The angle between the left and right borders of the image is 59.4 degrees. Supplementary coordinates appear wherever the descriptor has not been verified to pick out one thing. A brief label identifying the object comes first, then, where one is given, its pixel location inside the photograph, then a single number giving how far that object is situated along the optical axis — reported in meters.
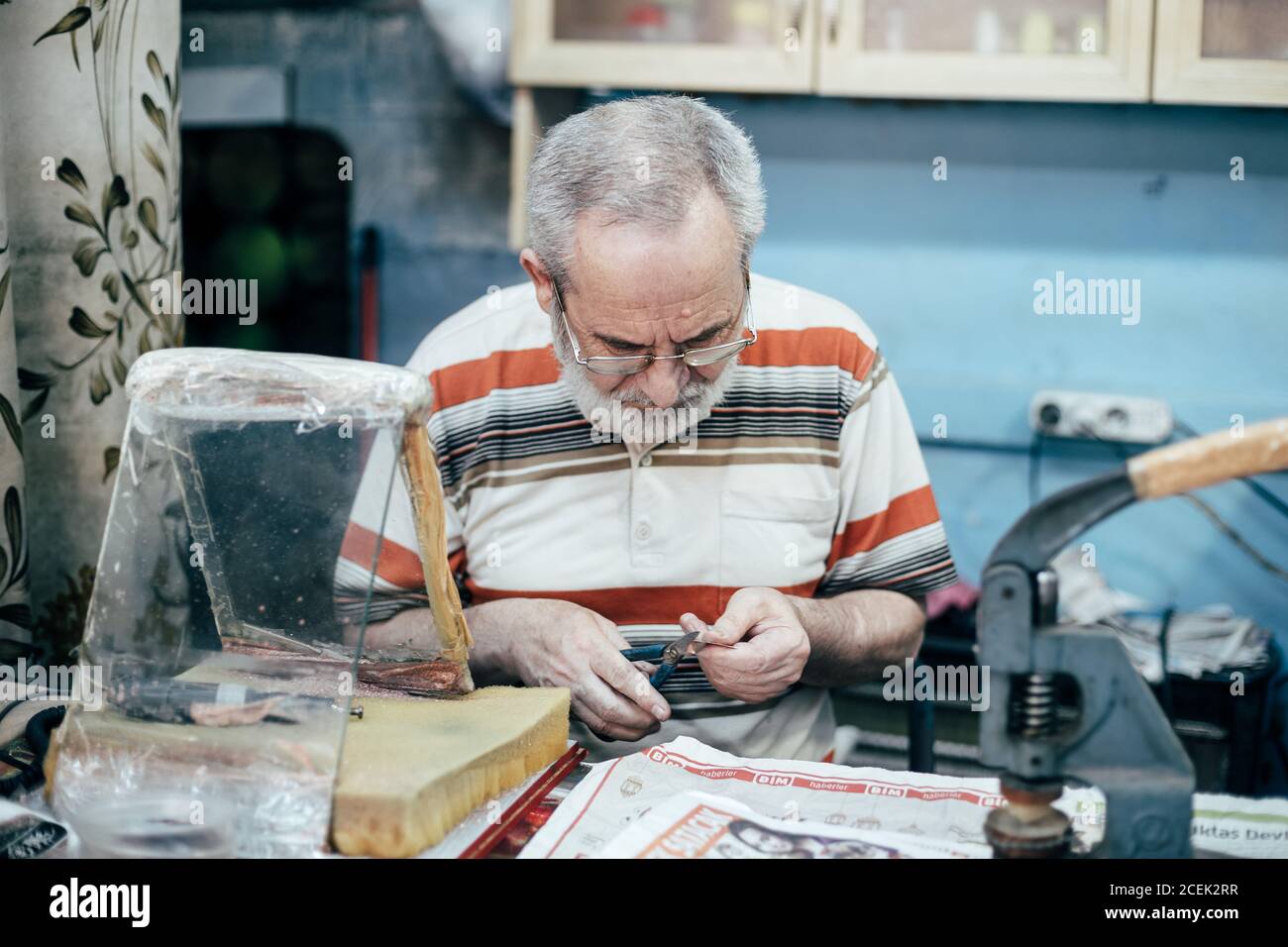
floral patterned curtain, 1.68
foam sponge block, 1.08
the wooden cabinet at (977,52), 2.59
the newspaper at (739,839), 1.09
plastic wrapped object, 1.16
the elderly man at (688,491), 1.54
